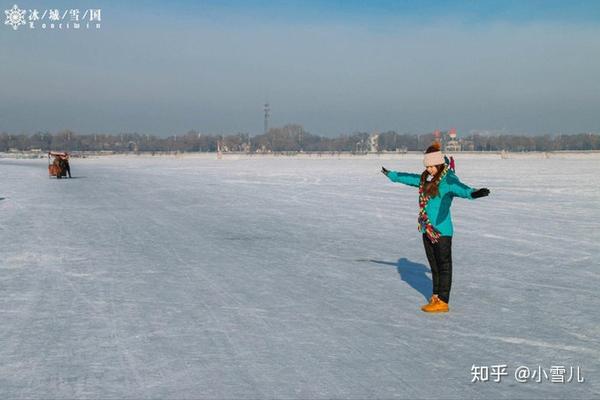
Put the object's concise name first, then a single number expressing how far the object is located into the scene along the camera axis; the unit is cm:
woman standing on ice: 605
